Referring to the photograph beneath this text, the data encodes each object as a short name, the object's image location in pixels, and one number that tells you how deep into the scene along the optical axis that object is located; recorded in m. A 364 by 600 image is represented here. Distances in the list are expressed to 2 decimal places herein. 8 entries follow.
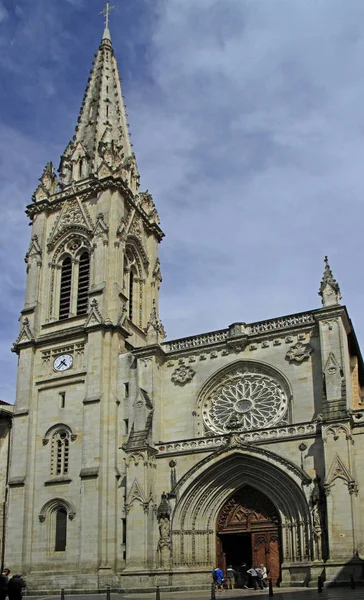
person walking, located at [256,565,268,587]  28.05
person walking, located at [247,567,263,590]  27.70
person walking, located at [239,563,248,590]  29.70
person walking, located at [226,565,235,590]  29.28
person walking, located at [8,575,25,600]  16.50
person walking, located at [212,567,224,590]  28.73
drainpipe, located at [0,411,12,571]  35.25
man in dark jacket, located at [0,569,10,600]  16.20
